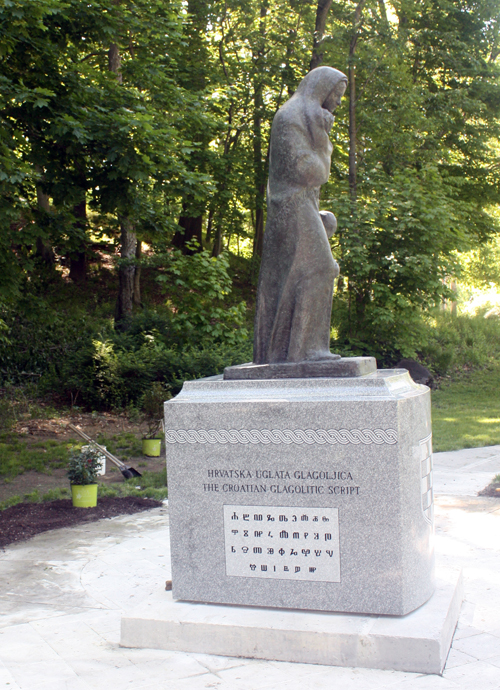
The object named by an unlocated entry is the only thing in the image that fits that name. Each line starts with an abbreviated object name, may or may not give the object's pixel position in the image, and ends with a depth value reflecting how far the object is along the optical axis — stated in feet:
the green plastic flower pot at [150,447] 33.01
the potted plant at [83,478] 23.38
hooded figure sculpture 14.58
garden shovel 27.74
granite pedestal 12.25
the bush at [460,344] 61.11
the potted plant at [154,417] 33.09
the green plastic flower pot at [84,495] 23.41
